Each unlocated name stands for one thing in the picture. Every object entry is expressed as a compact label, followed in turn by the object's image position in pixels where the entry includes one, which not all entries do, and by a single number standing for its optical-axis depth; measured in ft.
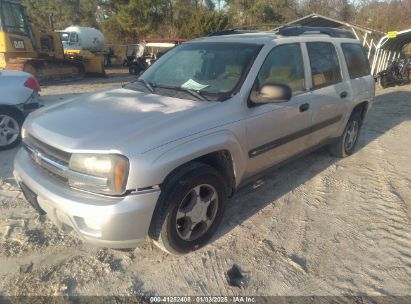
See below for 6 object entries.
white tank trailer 73.77
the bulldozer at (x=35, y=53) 41.24
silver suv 7.73
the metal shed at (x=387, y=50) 45.59
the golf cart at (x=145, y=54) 62.49
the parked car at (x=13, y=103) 17.54
